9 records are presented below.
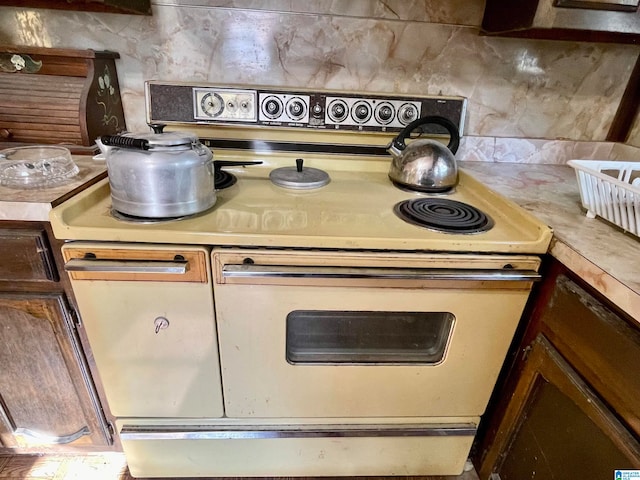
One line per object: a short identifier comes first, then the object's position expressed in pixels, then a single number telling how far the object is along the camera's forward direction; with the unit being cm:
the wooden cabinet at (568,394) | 67
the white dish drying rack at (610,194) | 79
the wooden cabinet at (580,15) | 94
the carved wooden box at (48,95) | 107
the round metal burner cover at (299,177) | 108
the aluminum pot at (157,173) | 77
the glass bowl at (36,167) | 89
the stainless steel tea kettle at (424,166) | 111
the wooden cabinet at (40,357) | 85
